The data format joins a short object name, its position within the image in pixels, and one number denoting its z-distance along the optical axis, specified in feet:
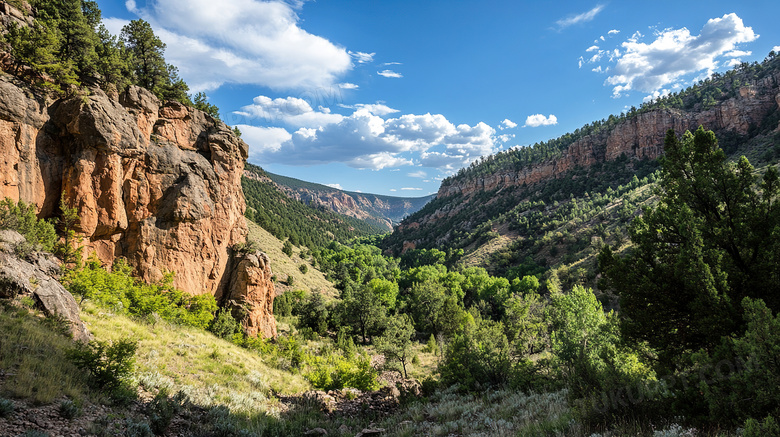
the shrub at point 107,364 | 26.91
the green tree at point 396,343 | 72.18
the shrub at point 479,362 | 57.67
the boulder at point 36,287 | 34.37
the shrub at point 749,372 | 15.43
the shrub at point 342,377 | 59.29
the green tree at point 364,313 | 121.49
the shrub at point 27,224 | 45.44
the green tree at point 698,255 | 21.88
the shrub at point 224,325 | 68.41
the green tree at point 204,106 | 93.39
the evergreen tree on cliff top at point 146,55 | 80.79
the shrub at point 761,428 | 13.37
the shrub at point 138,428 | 22.43
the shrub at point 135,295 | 51.24
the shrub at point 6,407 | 17.83
